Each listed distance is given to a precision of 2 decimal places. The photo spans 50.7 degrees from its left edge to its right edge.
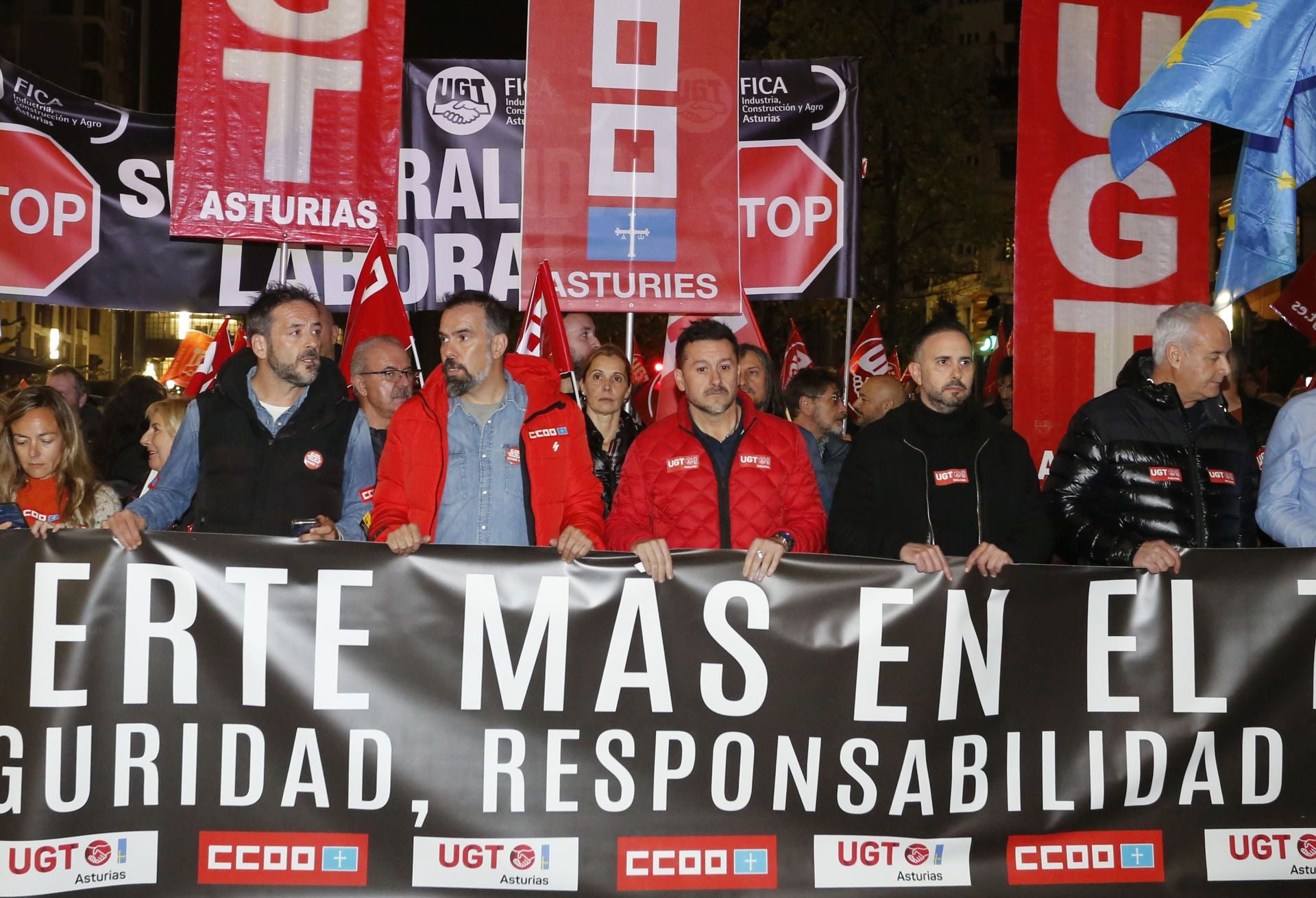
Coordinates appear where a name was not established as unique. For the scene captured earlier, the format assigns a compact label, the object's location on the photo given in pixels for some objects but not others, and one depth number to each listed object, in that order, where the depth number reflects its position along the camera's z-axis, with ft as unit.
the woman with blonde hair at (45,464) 18.21
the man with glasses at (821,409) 25.05
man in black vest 16.98
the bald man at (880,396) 25.96
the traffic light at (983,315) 160.35
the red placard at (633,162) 22.43
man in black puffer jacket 16.94
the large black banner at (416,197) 30.09
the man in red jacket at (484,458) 16.48
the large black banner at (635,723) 14.61
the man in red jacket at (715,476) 16.87
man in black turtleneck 16.60
